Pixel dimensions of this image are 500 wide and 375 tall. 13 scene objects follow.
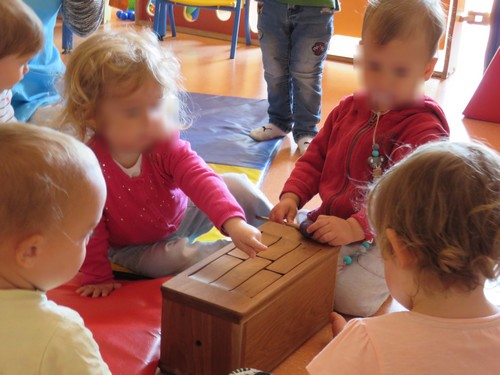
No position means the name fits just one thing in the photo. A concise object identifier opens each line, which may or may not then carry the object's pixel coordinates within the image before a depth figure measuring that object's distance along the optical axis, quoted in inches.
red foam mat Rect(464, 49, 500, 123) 115.3
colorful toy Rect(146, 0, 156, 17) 182.1
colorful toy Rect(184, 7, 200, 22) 178.8
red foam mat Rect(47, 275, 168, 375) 48.8
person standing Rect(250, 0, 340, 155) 89.7
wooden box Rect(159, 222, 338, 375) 44.8
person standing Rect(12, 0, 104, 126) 83.4
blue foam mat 90.1
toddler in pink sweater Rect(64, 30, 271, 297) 52.5
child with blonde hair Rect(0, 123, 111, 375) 30.1
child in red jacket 54.7
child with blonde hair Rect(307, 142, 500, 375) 32.3
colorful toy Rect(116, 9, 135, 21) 194.2
